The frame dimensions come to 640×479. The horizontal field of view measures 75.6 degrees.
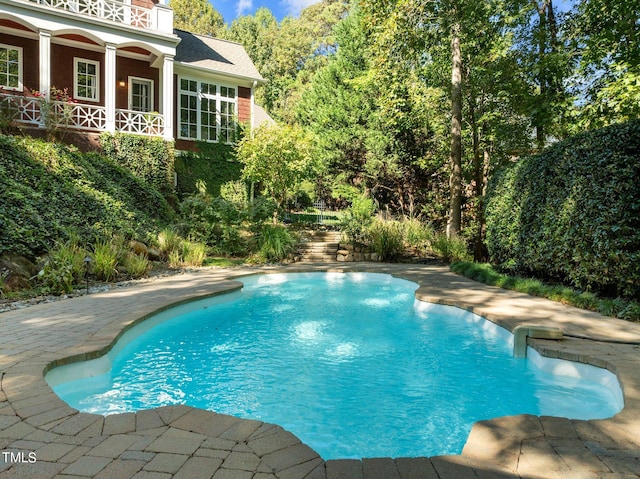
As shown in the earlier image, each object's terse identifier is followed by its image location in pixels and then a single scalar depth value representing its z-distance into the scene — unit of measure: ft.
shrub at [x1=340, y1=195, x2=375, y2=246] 38.34
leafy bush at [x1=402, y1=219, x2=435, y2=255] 37.83
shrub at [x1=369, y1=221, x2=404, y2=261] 37.04
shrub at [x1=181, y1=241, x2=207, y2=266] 31.01
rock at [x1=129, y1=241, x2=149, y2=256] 27.94
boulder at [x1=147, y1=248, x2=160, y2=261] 29.45
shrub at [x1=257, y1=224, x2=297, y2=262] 35.42
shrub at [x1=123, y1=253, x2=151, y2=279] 25.16
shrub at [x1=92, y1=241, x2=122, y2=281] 23.53
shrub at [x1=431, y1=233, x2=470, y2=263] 35.60
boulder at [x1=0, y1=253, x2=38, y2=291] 19.40
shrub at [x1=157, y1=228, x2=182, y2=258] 31.12
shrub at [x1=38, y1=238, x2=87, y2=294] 20.15
